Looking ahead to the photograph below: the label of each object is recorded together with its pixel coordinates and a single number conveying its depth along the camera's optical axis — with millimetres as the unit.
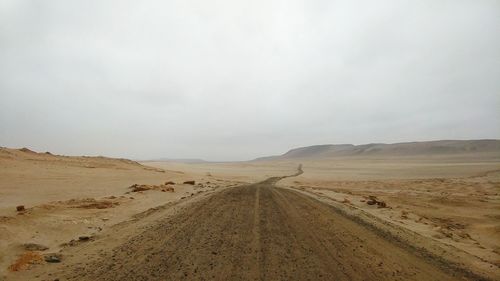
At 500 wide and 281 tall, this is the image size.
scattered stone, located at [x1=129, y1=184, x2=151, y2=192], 20266
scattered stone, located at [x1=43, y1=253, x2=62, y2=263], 7621
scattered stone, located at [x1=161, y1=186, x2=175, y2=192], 20898
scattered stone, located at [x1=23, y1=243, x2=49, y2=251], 8327
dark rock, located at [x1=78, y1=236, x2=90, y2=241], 9459
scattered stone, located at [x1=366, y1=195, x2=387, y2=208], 18656
